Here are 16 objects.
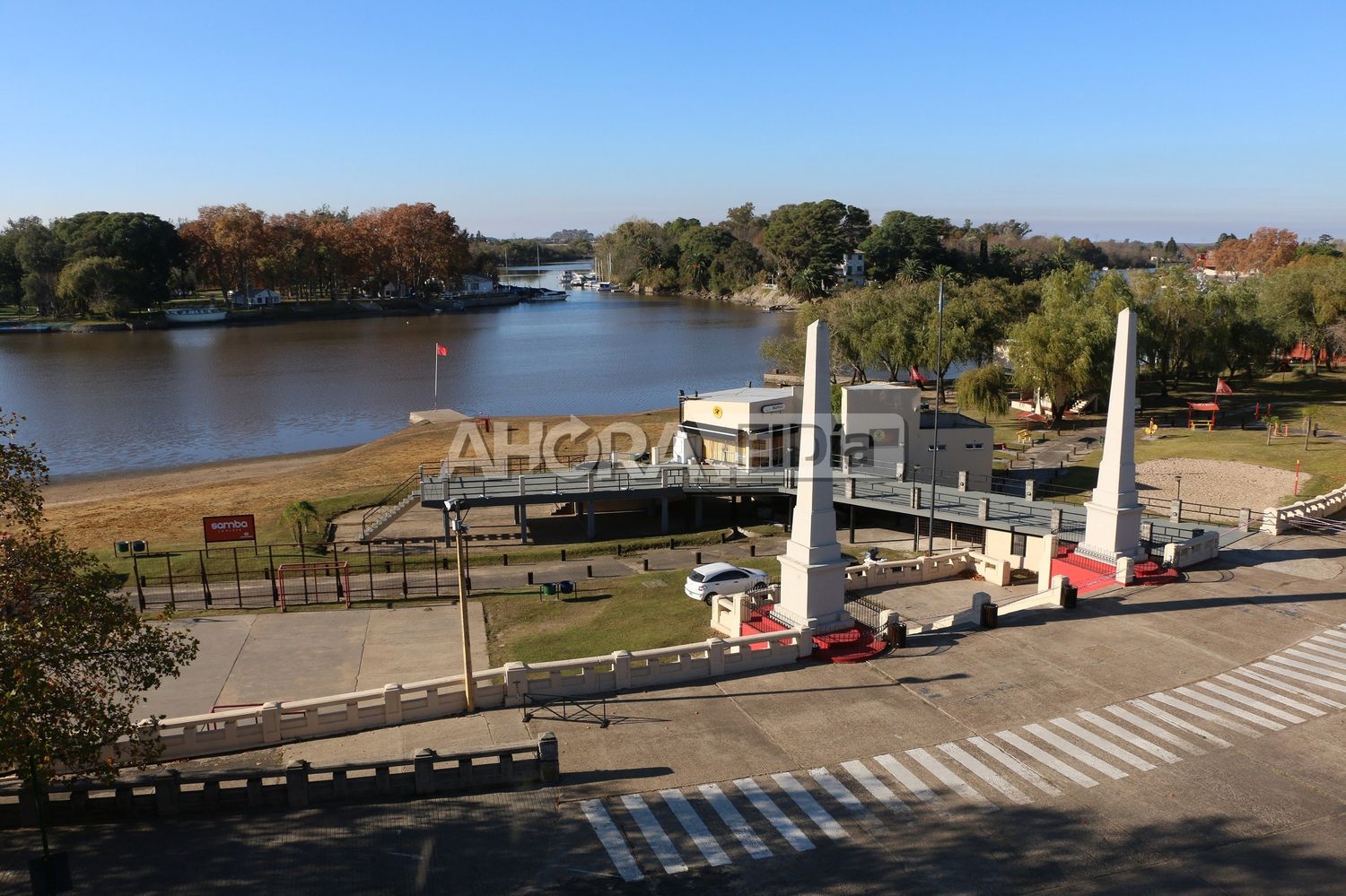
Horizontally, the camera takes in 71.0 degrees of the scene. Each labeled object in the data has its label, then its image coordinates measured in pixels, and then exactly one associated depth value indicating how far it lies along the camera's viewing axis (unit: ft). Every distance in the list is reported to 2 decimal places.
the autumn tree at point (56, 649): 40.40
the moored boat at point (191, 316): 517.96
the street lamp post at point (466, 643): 59.77
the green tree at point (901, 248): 549.95
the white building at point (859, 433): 131.54
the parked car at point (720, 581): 98.12
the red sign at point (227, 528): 112.27
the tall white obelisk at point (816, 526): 71.46
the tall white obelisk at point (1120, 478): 86.33
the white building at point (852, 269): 559.79
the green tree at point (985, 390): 194.59
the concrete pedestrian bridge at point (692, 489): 120.57
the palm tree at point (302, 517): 126.82
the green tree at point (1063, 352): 191.42
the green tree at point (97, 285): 474.90
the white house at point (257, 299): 580.71
